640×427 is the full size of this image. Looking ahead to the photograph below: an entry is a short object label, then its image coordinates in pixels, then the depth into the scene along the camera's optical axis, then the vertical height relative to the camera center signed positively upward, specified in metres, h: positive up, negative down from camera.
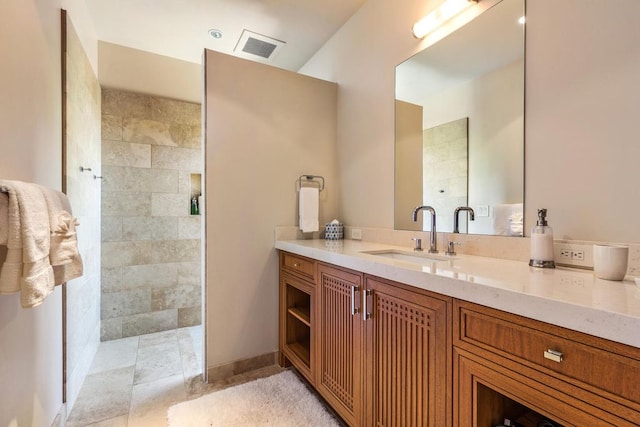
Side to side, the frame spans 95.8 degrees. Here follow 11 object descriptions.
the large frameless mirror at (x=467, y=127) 1.35 +0.48
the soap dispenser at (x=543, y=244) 1.13 -0.12
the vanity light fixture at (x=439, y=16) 1.56 +1.12
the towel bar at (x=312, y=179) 2.35 +0.27
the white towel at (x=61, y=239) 1.02 -0.10
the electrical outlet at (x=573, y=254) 1.09 -0.16
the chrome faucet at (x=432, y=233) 1.65 -0.12
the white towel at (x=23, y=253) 0.84 -0.13
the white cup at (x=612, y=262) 0.91 -0.15
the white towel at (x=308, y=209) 2.28 +0.02
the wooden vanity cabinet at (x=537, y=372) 0.62 -0.40
